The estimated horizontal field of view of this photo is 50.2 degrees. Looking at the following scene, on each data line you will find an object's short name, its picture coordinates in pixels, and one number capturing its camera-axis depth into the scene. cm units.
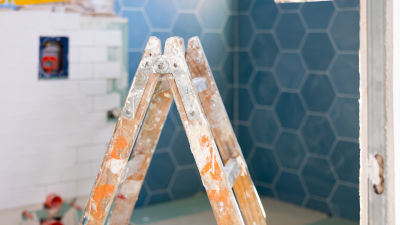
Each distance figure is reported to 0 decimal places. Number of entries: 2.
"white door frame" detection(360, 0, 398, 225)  91
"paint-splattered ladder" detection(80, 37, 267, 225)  149
